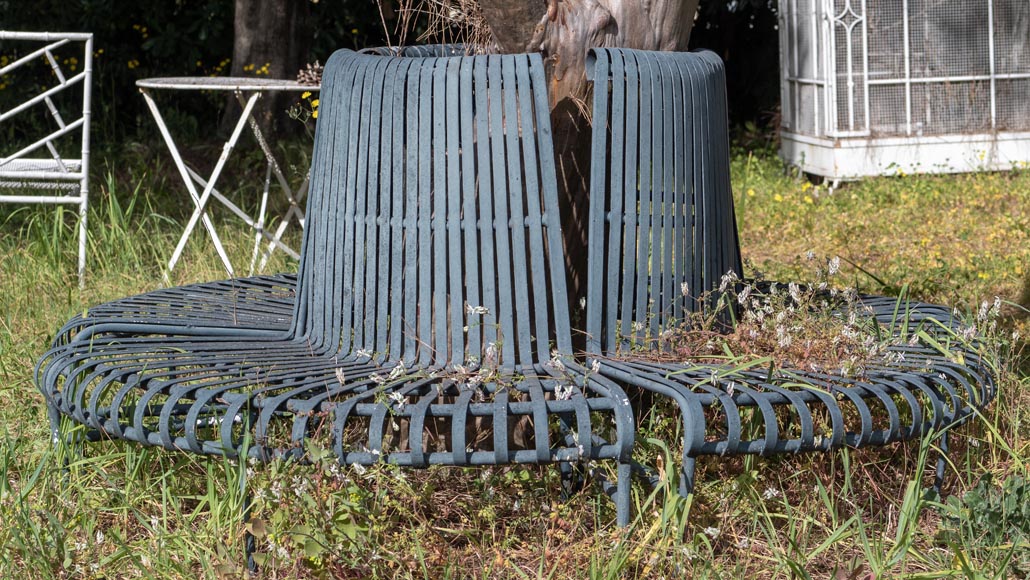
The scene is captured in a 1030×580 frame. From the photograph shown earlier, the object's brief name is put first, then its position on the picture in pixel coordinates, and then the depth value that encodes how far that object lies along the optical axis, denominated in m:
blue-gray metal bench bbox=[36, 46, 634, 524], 4.71
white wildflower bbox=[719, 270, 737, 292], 5.71
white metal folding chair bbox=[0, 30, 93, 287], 10.48
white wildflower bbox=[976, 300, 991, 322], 5.86
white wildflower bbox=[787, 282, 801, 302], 5.62
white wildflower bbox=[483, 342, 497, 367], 5.18
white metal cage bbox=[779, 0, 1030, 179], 16.30
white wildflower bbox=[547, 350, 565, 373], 5.05
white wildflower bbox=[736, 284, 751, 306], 5.68
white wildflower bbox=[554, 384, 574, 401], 4.69
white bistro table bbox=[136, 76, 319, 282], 9.73
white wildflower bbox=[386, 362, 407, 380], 5.02
